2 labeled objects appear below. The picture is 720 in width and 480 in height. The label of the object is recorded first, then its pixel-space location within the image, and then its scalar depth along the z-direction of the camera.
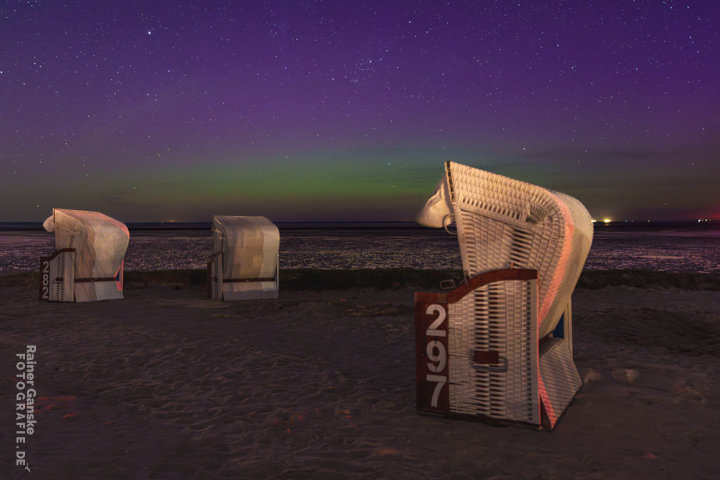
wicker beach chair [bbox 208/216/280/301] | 13.27
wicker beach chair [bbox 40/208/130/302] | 12.43
